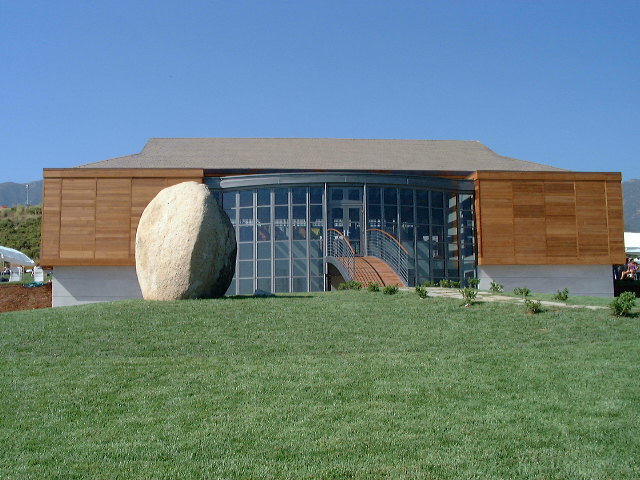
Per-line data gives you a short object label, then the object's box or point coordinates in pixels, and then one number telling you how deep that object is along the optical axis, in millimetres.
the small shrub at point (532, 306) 15570
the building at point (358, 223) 30453
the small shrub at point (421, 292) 18359
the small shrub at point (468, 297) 16812
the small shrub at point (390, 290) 19641
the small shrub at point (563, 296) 18656
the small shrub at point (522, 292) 18578
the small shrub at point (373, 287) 20609
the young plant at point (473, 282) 25531
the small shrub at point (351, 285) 23141
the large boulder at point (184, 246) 17203
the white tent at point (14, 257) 43250
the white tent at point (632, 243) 52469
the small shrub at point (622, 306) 14664
